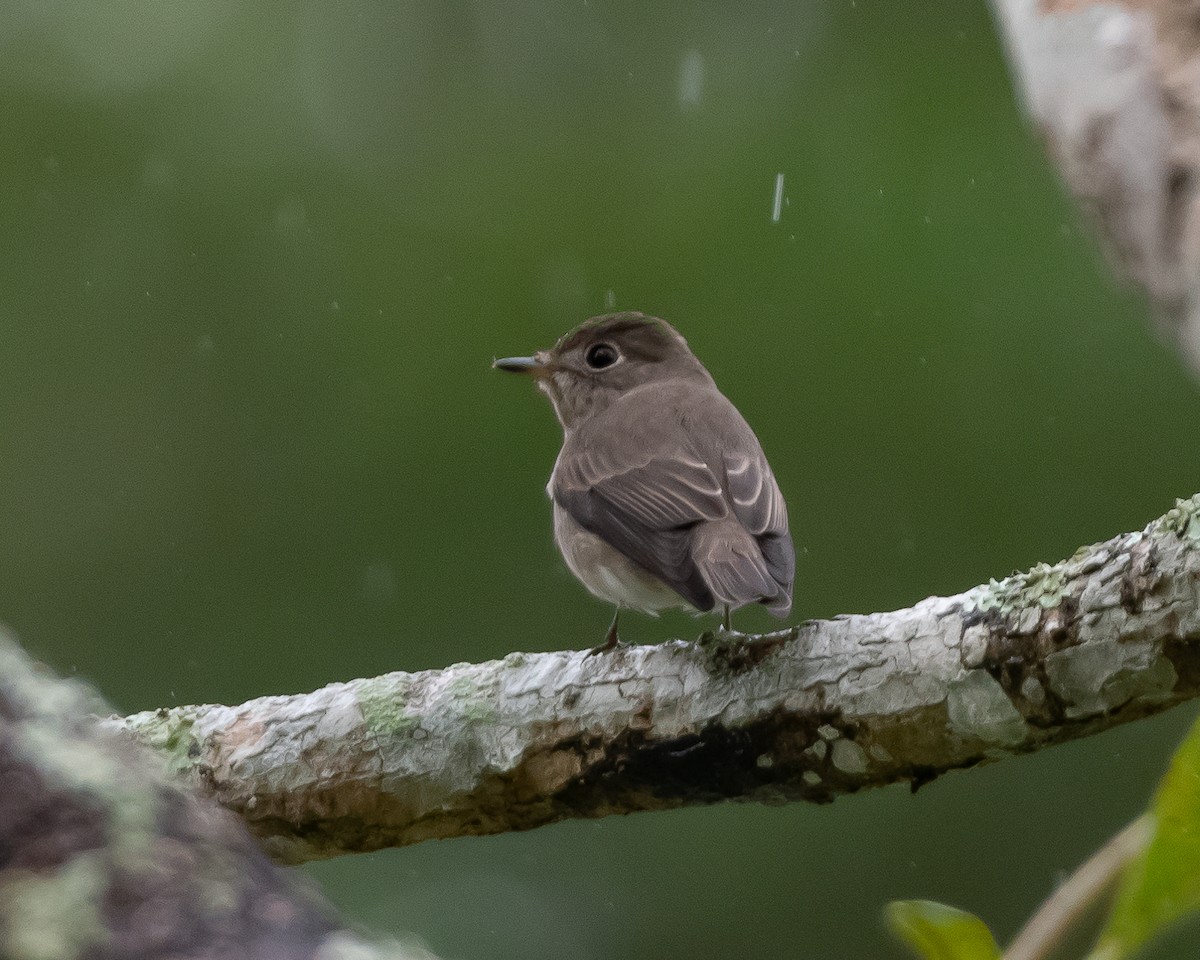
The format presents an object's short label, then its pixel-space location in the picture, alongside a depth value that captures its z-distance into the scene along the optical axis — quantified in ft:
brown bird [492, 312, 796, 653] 20.26
